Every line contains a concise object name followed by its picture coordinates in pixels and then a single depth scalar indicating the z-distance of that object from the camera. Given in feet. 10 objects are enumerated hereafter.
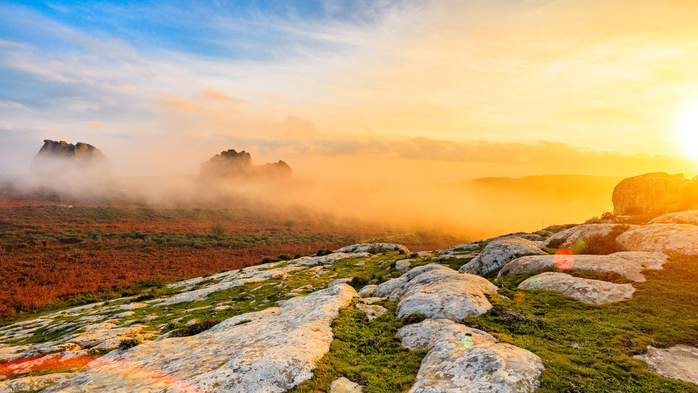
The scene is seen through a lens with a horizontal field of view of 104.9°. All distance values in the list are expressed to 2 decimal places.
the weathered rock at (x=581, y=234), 91.18
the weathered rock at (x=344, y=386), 31.37
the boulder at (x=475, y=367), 26.21
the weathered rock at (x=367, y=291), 78.85
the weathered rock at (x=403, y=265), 113.58
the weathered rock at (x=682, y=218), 87.26
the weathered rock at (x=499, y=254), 89.04
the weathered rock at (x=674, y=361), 30.17
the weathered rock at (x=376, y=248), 187.93
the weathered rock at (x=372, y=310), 56.24
